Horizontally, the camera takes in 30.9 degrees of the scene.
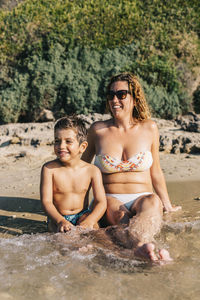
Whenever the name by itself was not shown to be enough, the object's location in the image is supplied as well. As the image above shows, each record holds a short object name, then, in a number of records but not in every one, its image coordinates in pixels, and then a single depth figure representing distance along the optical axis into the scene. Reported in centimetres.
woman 357
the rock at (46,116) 934
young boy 338
